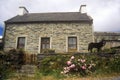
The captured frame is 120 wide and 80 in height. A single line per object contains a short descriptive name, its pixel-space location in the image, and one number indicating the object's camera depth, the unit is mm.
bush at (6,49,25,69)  5669
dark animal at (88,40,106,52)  6992
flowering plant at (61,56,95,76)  5035
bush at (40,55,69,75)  5319
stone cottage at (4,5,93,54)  9026
